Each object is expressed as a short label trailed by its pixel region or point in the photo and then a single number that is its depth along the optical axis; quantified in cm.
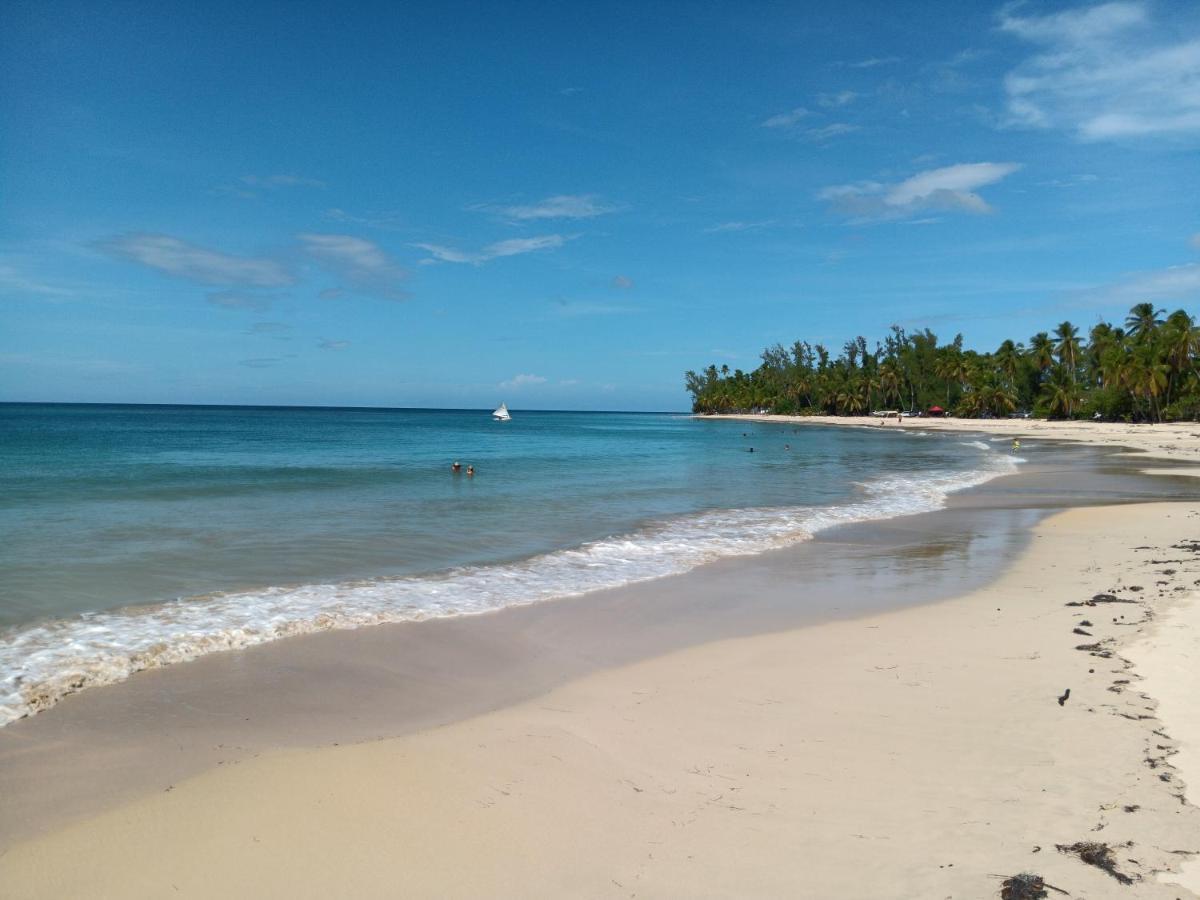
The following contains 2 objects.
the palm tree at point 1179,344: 6119
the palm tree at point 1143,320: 7300
